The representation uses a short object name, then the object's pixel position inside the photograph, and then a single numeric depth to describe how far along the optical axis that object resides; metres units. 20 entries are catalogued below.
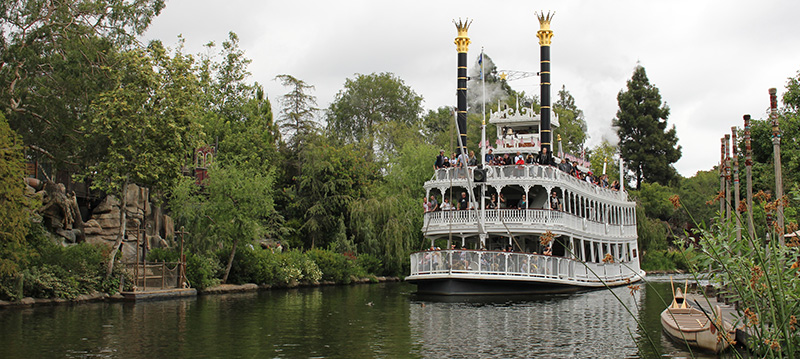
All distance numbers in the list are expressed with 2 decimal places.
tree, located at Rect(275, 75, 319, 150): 49.19
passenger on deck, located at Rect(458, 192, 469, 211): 31.23
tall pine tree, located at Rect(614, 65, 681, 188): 72.31
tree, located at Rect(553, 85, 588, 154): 65.62
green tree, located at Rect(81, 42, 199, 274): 27.48
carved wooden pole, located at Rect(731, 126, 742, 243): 19.32
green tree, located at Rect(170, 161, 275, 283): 32.97
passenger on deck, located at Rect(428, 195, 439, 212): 32.22
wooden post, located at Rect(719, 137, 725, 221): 20.59
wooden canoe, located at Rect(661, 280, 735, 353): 14.21
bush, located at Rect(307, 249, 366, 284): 38.83
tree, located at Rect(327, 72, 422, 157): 74.69
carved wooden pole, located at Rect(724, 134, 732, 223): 16.80
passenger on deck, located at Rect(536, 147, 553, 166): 31.95
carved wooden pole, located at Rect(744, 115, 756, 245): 16.25
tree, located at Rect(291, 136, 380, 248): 44.72
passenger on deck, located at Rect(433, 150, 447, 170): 32.84
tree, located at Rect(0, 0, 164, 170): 29.05
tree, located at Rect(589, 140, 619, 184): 65.69
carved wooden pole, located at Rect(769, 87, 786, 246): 14.16
